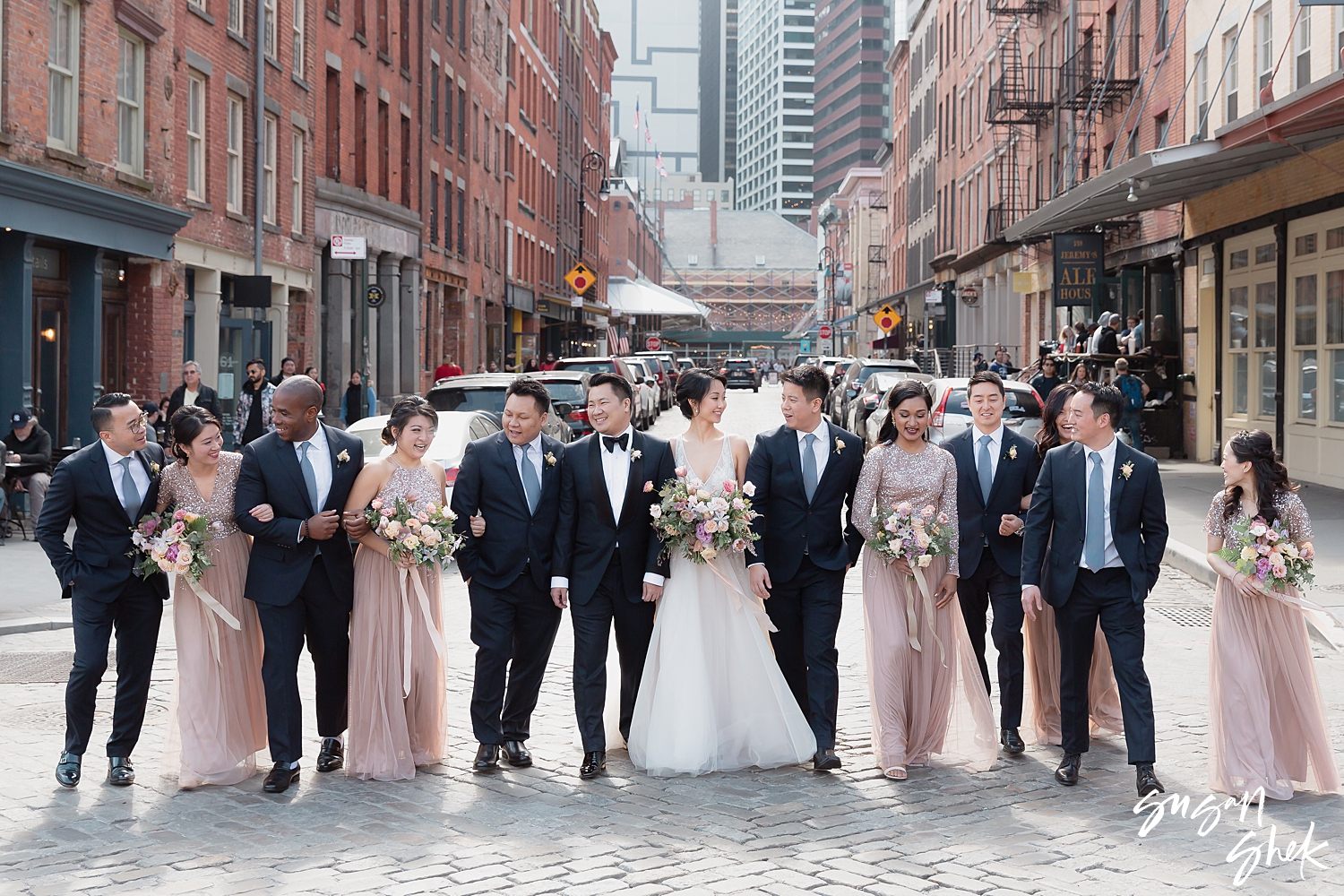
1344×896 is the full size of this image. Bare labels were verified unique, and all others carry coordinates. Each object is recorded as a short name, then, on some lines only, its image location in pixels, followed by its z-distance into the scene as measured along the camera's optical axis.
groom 6.90
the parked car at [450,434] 13.80
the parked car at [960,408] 19.98
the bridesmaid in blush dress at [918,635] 6.88
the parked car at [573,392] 23.56
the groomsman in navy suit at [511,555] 6.90
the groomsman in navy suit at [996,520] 7.12
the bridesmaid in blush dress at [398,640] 6.66
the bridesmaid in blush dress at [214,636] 6.56
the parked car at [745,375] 72.34
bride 6.75
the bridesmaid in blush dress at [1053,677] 7.39
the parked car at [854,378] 30.75
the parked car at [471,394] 17.03
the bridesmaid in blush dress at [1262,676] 6.28
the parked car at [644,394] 35.53
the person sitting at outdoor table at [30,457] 15.16
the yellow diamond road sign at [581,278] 38.25
